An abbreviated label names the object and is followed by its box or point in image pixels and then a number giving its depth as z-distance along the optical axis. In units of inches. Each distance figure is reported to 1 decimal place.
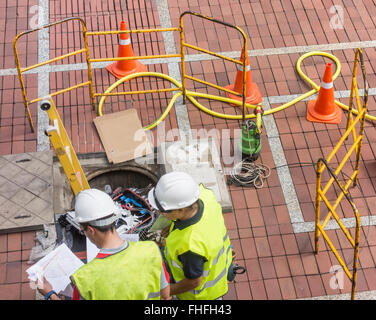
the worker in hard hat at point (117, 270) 189.0
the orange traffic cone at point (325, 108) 329.9
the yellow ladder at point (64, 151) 251.9
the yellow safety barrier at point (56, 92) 302.7
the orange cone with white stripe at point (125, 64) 347.9
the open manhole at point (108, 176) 297.7
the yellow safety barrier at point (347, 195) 238.7
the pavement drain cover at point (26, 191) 281.1
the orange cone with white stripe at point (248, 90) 339.6
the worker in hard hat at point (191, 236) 205.2
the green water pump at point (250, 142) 306.5
